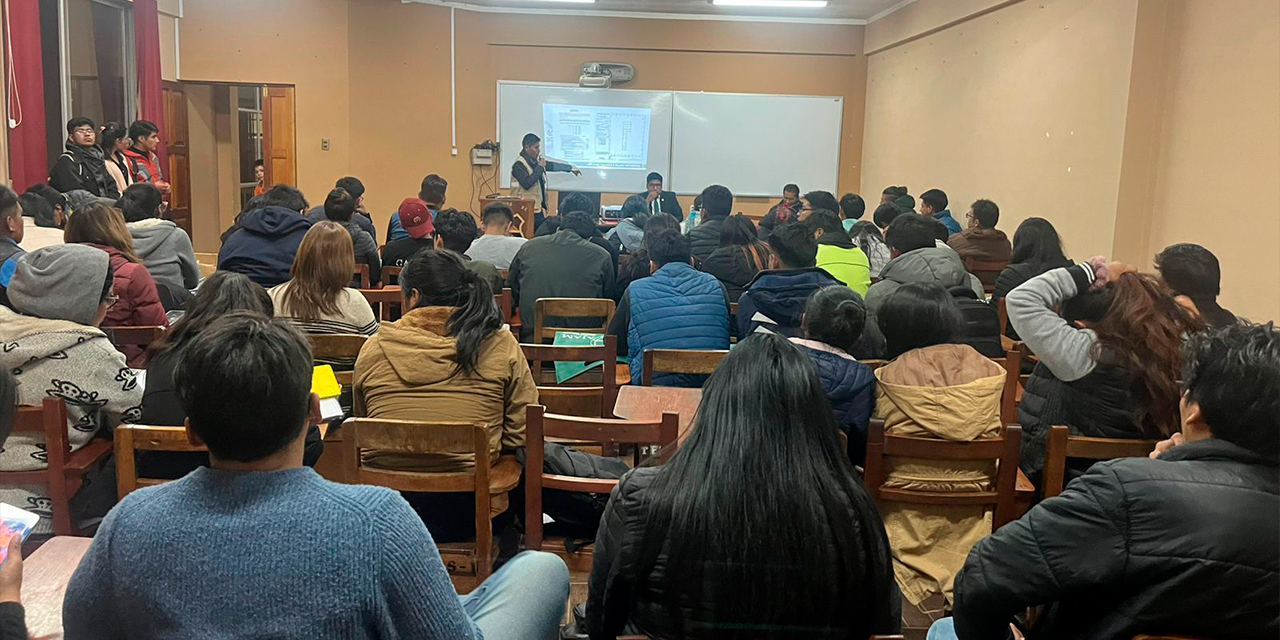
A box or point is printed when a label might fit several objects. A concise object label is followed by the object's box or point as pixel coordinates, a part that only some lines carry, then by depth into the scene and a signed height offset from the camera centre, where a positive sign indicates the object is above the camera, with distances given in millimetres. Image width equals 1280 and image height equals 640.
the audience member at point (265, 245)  4559 -390
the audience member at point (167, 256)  4418 -450
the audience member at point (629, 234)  6309 -364
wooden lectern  8289 -321
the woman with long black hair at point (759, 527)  1465 -537
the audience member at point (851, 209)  7234 -155
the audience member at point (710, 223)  5520 -240
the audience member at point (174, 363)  2355 -525
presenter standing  9727 +15
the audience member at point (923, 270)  3969 -339
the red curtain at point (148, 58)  8359 +929
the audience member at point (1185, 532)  1330 -481
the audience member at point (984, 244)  5750 -311
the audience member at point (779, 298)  3502 -421
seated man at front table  9172 -174
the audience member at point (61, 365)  2387 -539
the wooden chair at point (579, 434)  2209 -603
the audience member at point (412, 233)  5266 -346
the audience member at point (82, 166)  6305 -53
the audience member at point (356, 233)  5098 -357
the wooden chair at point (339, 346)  3143 -595
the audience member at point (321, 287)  3307 -426
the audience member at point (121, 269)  3457 -400
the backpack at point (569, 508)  2555 -897
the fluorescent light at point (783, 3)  9227 +1810
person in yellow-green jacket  4609 -362
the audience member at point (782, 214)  7566 -231
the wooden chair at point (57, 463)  2217 -750
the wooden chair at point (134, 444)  2021 -610
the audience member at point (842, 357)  2469 -452
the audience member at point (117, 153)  6867 +52
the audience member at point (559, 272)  4484 -455
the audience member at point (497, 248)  5125 -401
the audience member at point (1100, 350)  2510 -415
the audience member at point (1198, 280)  3068 -256
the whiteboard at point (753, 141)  10555 +494
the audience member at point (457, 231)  4703 -293
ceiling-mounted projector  10250 +1139
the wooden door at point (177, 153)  9344 +91
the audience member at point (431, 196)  6543 -166
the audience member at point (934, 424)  2381 -595
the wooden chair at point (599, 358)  3113 -604
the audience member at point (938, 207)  7051 -117
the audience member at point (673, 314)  3604 -512
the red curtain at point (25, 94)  6027 +405
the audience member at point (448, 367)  2494 -521
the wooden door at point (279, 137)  9734 +305
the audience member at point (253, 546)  1169 -477
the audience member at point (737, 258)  4555 -364
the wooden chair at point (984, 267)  5727 -448
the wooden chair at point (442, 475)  2117 -683
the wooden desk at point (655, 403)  2836 -697
